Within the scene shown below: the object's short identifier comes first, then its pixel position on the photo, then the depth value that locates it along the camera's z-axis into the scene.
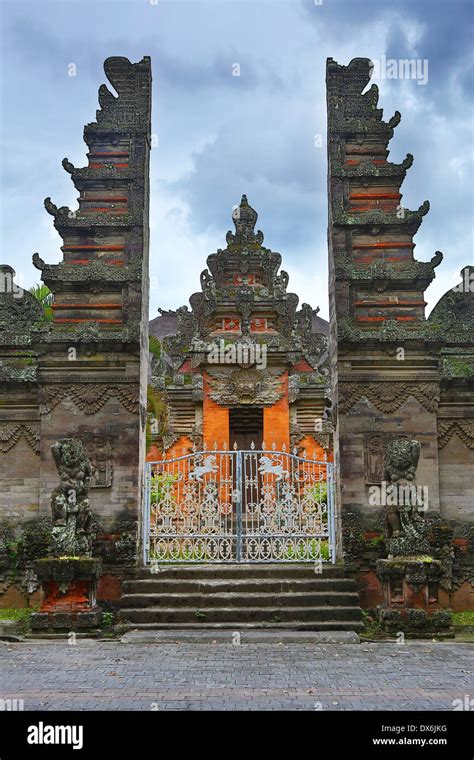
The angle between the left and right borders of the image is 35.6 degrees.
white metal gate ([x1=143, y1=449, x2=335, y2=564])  11.60
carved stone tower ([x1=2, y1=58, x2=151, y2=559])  11.55
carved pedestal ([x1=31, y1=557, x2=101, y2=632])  9.84
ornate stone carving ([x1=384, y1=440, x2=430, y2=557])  10.14
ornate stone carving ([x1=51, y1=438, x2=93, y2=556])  10.12
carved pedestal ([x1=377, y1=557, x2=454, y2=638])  9.77
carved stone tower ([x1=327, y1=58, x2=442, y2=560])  11.50
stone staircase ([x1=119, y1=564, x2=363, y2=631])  10.11
